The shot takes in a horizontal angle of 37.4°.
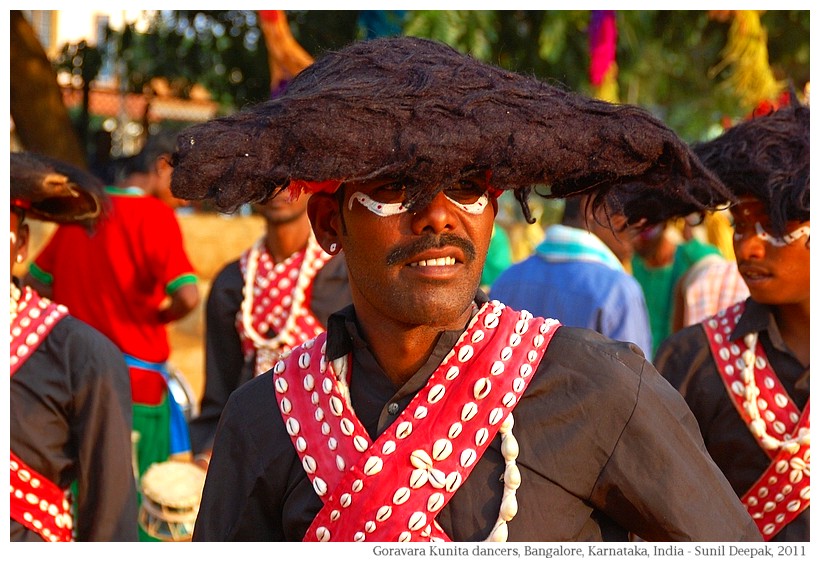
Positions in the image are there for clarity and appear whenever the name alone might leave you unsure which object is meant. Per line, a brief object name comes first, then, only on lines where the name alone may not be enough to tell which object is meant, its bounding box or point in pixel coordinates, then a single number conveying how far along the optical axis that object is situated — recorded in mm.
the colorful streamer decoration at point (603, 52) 8992
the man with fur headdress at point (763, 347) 3943
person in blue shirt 5285
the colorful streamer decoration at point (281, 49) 8609
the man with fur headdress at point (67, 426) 4109
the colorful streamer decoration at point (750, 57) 9195
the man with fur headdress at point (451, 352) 2539
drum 5004
